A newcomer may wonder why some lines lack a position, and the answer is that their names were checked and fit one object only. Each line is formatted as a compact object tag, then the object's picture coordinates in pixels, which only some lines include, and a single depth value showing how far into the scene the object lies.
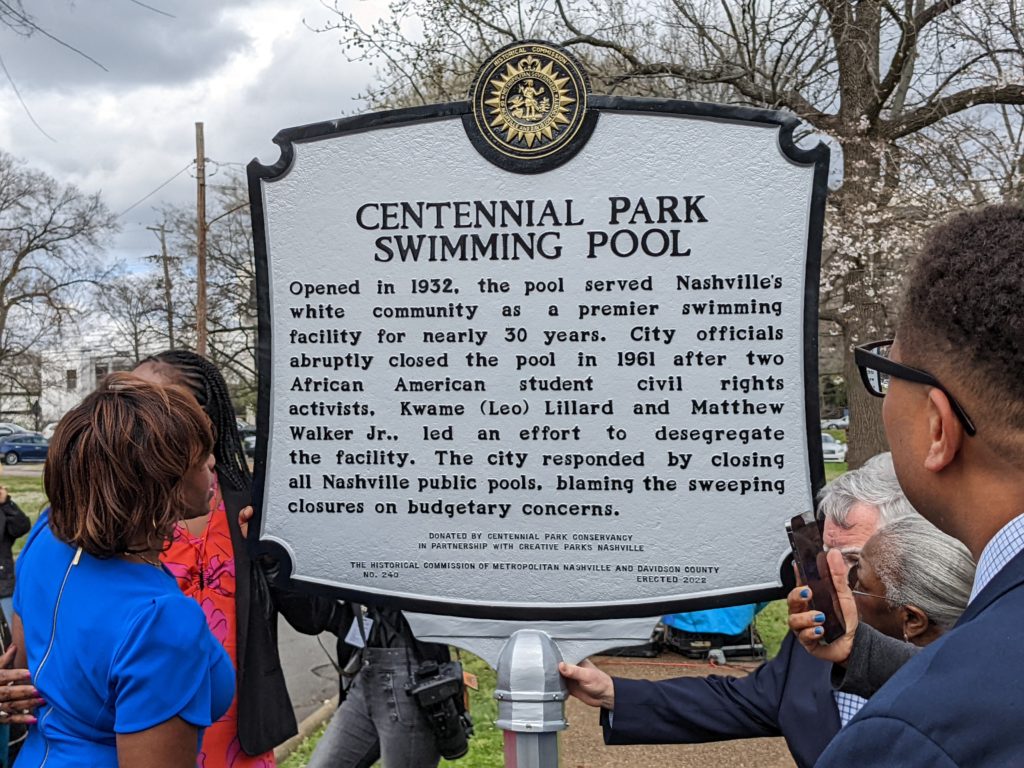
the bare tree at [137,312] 32.72
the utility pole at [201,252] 21.28
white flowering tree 10.41
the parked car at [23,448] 38.16
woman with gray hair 1.99
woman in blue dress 1.76
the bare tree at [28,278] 33.16
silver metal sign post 2.23
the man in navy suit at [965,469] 0.92
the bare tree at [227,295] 29.02
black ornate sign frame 2.30
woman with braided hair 2.63
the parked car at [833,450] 38.99
